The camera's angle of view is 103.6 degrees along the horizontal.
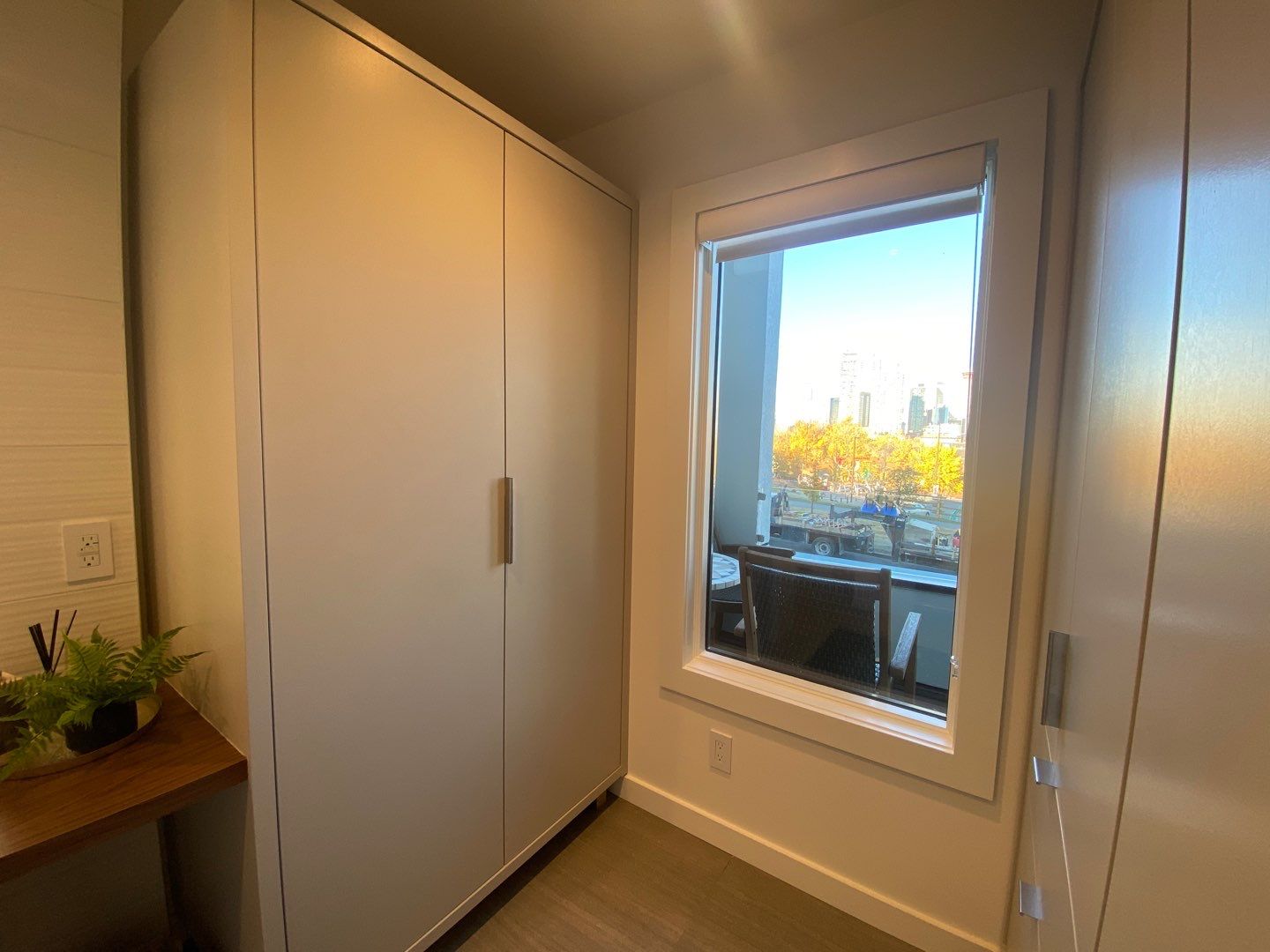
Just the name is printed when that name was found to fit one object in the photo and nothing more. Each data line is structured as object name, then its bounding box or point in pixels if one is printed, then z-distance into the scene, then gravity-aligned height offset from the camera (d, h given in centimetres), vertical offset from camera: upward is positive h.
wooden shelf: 78 -63
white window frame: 117 +0
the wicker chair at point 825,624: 152 -57
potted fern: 90 -51
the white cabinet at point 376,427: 92 +2
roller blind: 125 +67
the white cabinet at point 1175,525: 31 -6
